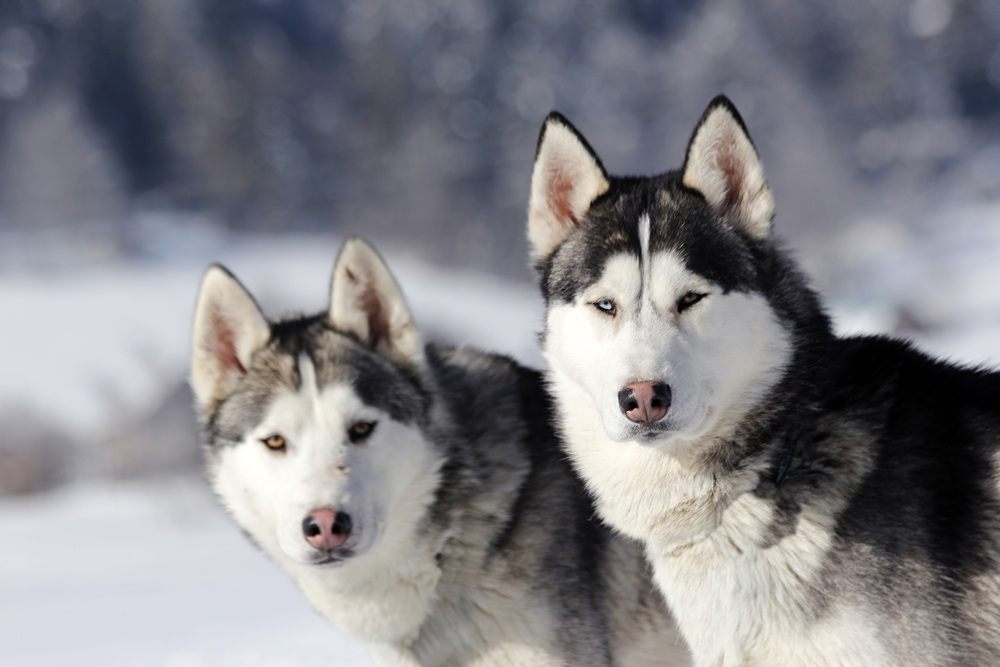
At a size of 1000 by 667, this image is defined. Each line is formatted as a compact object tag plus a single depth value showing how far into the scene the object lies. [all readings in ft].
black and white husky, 23.54
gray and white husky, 29.71
